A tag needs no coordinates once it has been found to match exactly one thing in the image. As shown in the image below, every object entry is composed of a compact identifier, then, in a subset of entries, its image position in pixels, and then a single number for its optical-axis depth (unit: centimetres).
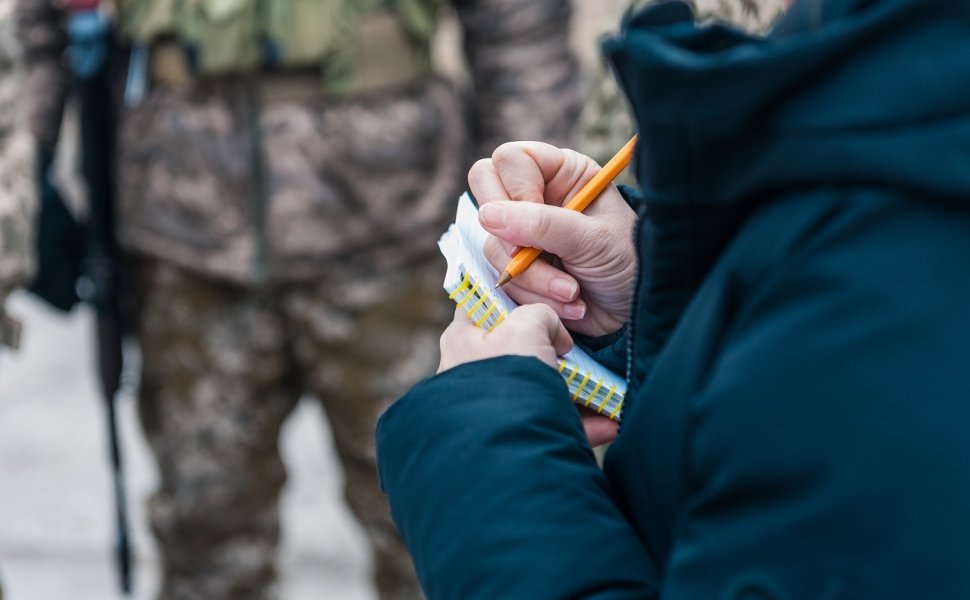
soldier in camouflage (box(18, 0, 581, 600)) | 238
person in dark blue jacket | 73
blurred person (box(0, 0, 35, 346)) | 207
